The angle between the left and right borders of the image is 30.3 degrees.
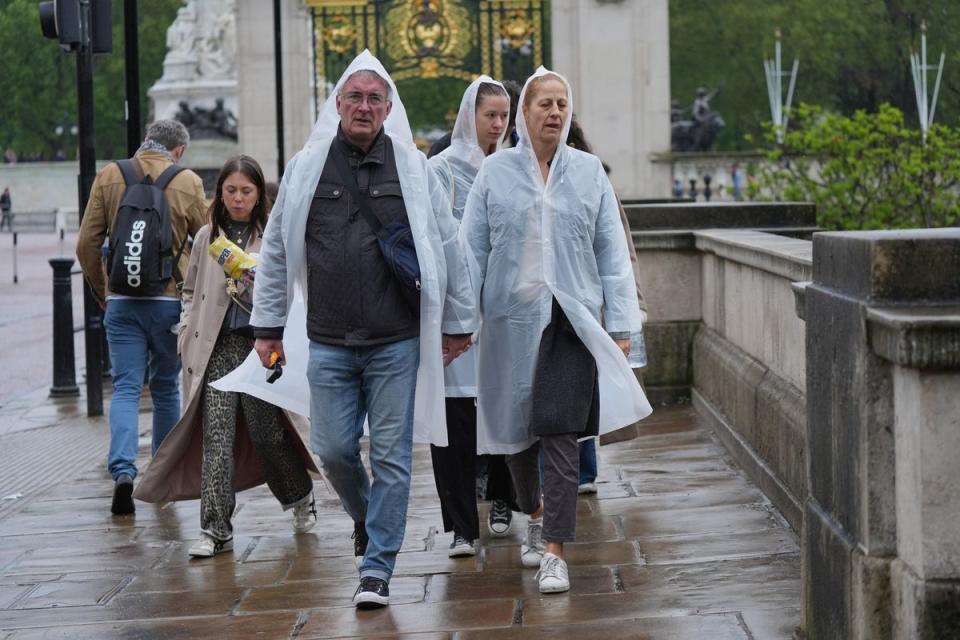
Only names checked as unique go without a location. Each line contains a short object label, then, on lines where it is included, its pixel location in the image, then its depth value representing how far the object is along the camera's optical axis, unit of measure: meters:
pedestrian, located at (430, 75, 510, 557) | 6.93
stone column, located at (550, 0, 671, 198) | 24.28
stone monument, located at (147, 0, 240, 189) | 42.41
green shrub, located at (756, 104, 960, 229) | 16.80
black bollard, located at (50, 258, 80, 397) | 13.71
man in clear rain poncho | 6.22
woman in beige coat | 7.49
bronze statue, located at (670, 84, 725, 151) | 36.59
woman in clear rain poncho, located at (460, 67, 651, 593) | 6.51
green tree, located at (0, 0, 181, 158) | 68.38
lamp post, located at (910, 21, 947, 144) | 44.81
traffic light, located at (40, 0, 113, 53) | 12.16
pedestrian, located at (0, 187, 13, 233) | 63.88
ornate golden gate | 24.08
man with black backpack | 8.55
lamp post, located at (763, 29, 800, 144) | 48.78
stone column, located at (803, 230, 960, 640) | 4.21
